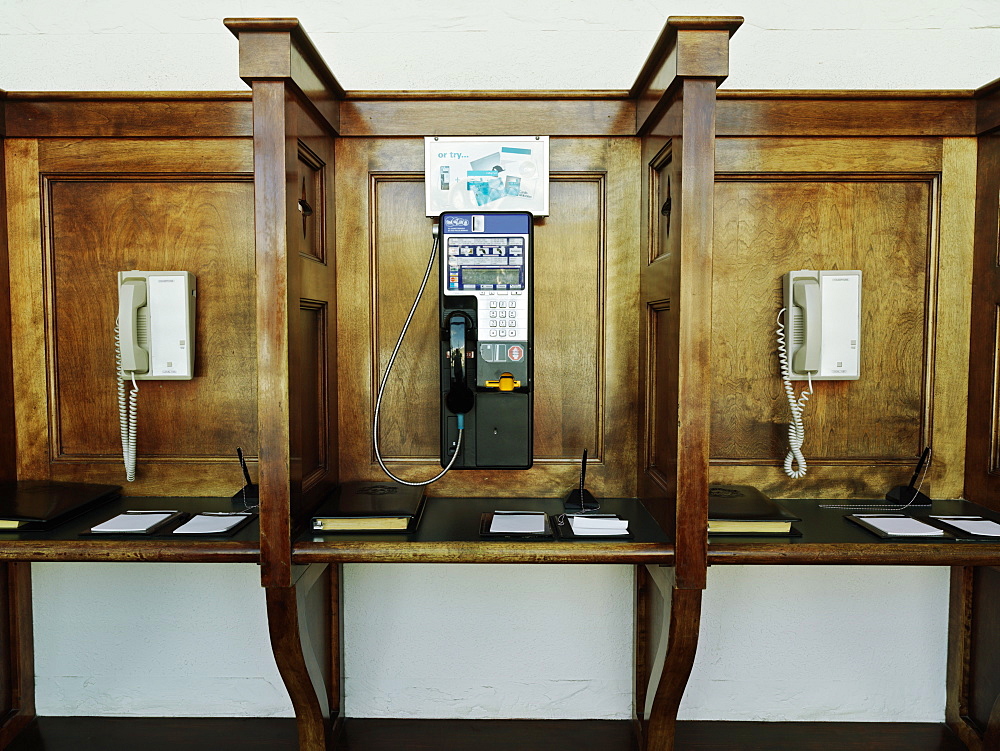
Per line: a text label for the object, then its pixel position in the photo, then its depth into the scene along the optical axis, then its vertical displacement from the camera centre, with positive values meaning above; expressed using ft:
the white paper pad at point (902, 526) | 5.45 -1.54
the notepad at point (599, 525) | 5.49 -1.51
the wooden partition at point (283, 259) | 4.83 +0.62
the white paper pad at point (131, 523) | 5.58 -1.53
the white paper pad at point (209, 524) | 5.61 -1.55
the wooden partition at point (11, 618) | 6.75 -2.88
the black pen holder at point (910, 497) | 6.42 -1.50
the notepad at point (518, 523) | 5.53 -1.54
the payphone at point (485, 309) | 6.01 +0.28
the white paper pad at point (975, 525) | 5.52 -1.56
